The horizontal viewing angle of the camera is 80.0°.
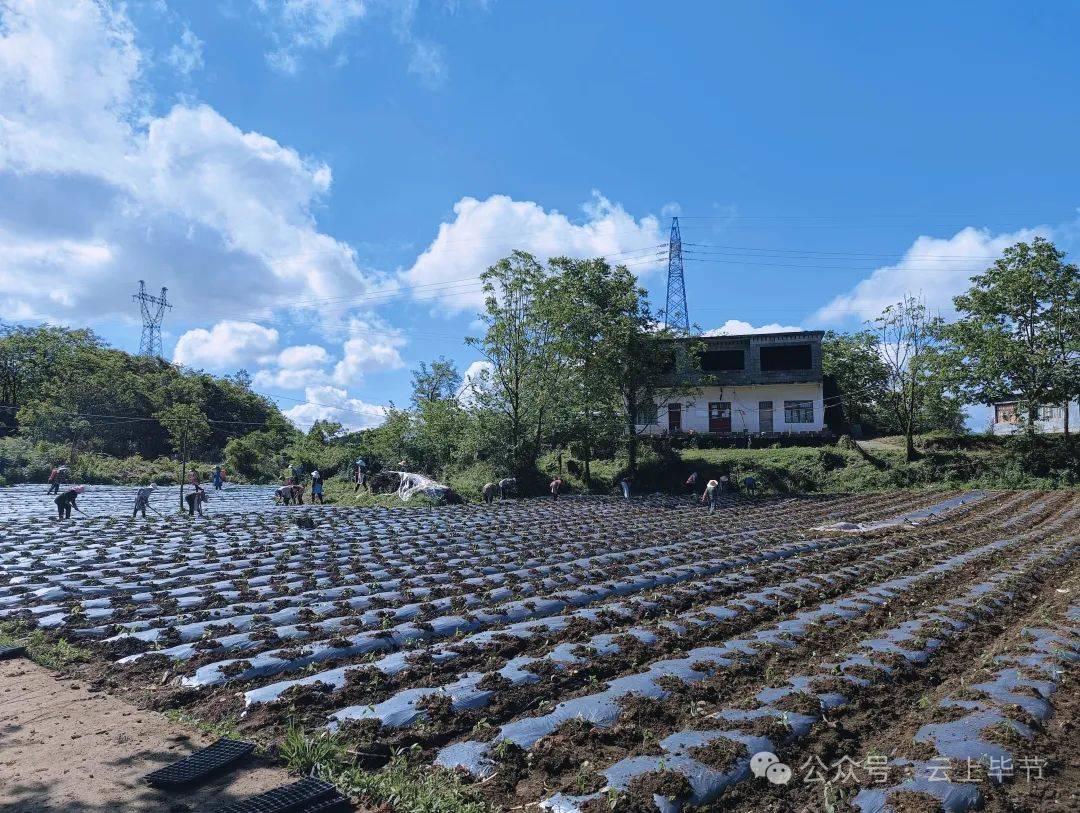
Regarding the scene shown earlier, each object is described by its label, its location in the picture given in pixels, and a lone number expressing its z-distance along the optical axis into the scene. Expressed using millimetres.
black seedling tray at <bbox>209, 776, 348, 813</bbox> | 3504
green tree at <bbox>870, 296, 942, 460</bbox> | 27766
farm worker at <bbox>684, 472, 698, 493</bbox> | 26736
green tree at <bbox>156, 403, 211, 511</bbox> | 35906
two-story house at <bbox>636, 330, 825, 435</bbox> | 34406
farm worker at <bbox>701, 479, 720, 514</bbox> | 20150
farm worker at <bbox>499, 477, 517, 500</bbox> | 27731
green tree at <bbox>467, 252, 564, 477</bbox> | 29188
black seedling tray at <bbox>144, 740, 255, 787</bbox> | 3857
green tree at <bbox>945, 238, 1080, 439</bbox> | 24812
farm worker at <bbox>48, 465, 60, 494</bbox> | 23688
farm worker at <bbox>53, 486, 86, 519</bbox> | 17562
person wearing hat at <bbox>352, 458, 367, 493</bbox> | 32828
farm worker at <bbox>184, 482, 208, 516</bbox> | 18828
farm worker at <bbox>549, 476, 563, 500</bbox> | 26875
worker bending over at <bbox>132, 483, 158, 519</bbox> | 17850
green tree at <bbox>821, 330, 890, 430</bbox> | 36594
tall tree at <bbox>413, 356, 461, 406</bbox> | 58438
